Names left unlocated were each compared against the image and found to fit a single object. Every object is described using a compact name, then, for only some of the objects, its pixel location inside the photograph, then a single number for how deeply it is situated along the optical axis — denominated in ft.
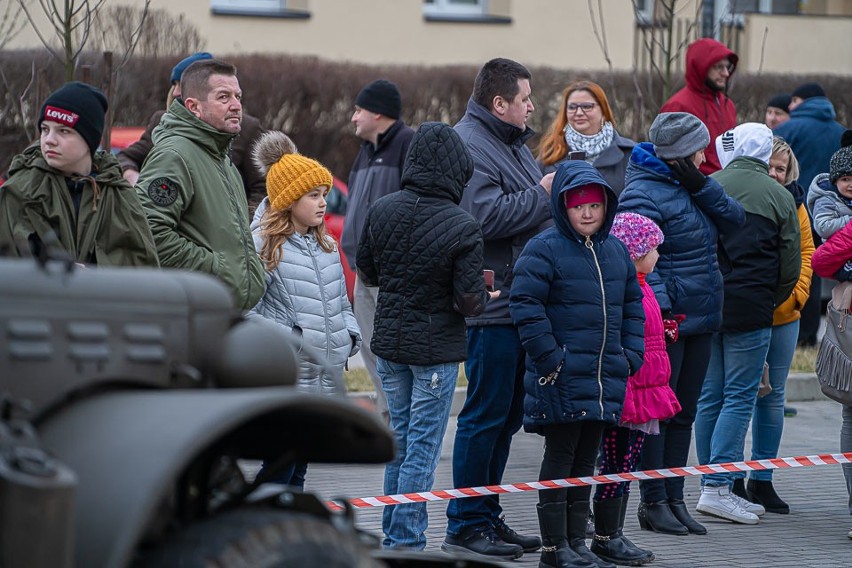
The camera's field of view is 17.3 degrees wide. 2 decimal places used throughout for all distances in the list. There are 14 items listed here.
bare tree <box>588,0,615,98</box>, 135.17
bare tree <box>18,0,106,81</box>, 58.52
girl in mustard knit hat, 39.44
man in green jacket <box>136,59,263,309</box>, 37.35
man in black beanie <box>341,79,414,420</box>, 55.98
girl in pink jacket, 40.78
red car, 79.31
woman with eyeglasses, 48.85
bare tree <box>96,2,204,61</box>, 98.46
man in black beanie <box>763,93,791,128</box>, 81.41
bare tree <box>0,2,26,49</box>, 94.65
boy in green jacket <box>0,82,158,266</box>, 32.68
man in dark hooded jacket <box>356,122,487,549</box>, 38.41
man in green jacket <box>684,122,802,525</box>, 46.88
